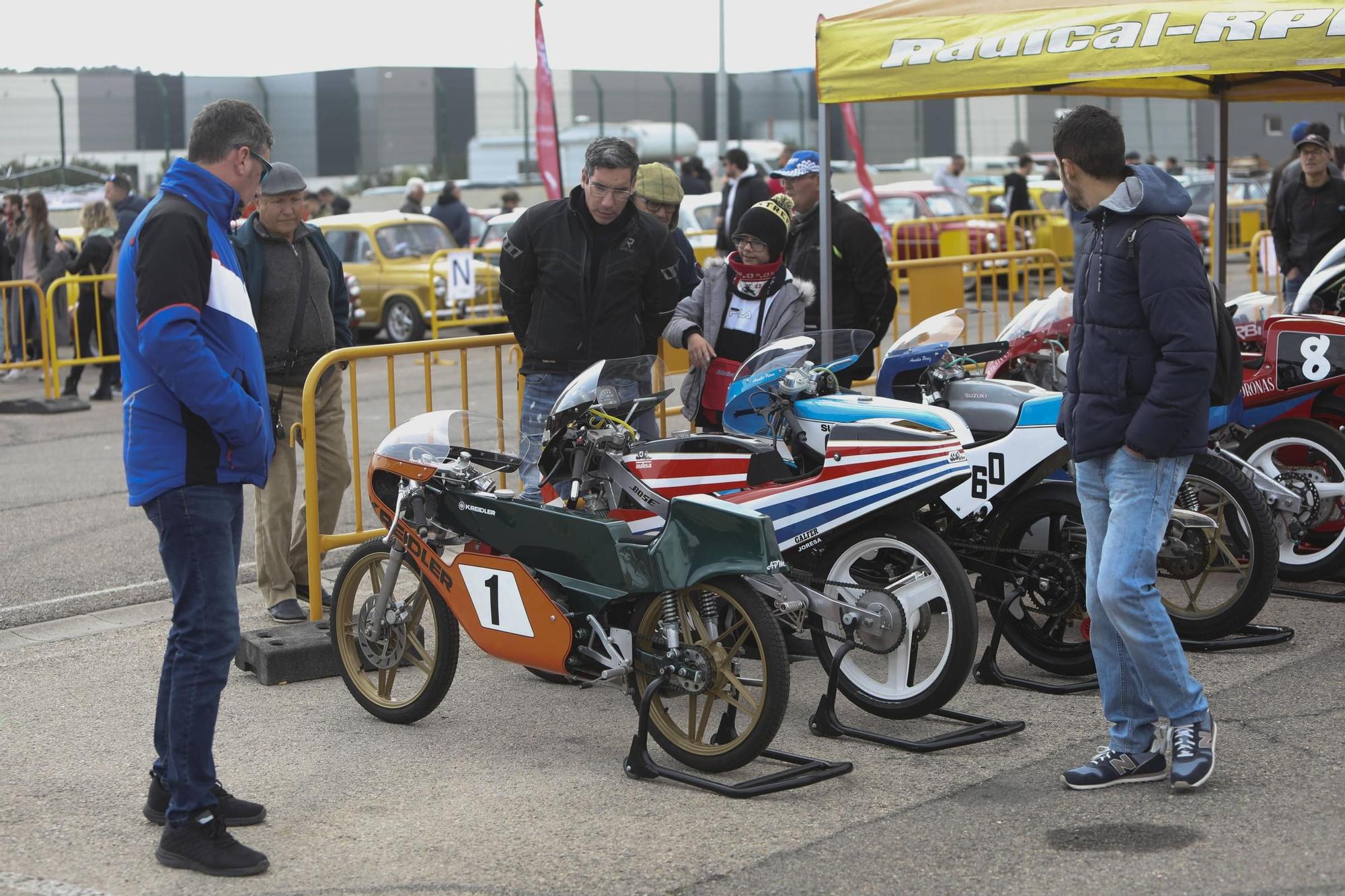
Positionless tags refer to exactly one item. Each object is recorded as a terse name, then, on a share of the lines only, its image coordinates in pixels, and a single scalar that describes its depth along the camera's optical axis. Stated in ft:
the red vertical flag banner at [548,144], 43.27
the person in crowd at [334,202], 81.97
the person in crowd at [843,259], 26.23
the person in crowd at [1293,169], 37.65
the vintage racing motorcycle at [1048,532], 19.52
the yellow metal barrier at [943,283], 37.37
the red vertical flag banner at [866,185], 44.65
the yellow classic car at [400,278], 62.39
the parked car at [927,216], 75.15
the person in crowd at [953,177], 84.79
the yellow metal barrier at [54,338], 49.52
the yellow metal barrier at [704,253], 66.49
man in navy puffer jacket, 14.96
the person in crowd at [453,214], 74.95
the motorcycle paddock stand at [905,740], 17.34
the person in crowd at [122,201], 53.62
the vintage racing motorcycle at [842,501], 17.53
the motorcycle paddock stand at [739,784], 16.06
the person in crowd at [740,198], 52.19
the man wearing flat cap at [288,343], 22.12
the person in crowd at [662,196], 26.11
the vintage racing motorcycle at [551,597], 16.22
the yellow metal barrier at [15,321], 50.39
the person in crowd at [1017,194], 77.82
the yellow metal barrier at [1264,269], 46.19
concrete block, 20.40
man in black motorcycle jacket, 21.66
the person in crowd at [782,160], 48.85
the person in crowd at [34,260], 52.54
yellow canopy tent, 22.57
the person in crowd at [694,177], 75.92
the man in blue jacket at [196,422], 14.06
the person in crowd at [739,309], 22.49
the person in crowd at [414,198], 77.36
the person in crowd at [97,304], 50.96
